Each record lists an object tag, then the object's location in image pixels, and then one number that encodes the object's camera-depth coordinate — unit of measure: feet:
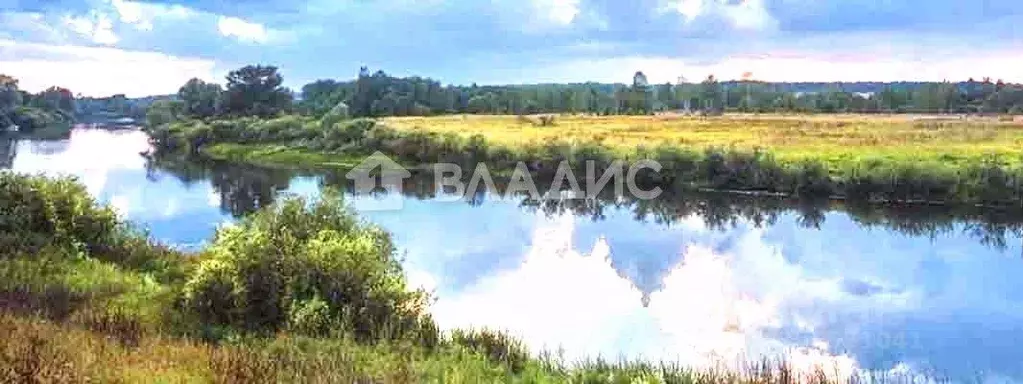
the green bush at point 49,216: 57.31
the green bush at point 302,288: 45.24
